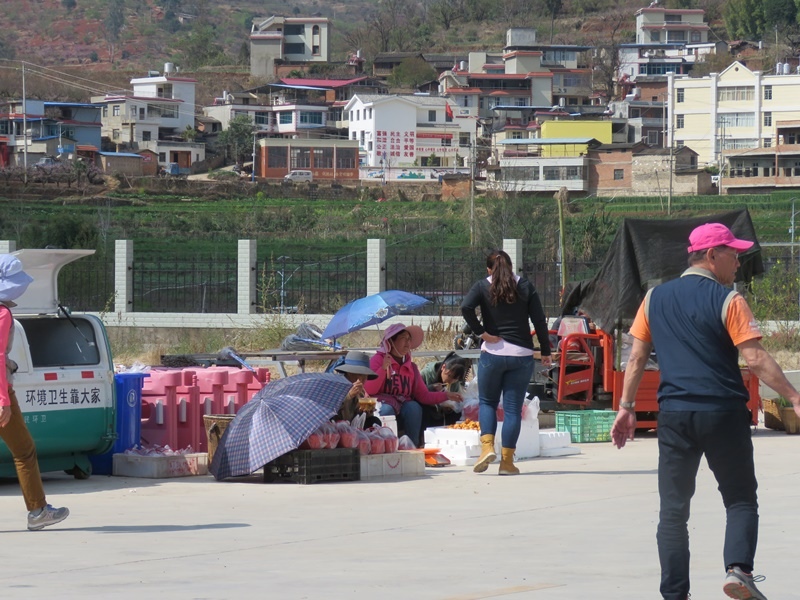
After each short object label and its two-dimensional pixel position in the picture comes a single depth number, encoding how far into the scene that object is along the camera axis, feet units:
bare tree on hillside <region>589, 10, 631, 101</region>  469.57
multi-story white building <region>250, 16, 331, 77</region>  508.16
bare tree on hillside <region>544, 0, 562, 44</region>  591.37
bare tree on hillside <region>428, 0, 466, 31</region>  598.34
